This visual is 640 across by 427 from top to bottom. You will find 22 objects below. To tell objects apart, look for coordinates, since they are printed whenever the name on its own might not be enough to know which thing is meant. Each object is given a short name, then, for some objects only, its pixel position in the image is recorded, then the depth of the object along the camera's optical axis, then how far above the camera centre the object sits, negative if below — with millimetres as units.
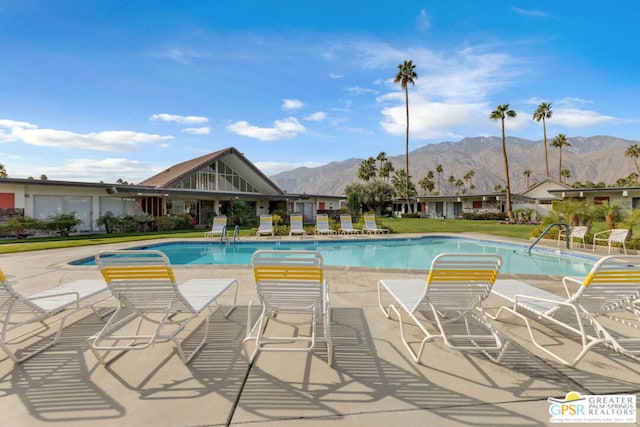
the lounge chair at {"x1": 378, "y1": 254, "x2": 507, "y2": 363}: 2943 -808
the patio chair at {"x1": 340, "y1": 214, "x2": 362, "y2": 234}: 17492 -999
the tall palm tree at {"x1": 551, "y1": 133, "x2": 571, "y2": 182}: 55281 +12066
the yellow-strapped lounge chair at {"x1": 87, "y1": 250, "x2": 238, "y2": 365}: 2854 -798
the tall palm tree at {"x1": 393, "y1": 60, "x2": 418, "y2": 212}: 37406 +16376
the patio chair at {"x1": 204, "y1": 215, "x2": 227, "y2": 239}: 15574 -959
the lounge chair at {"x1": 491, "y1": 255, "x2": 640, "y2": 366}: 2770 -889
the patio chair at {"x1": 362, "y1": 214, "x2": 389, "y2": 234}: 17777 -1097
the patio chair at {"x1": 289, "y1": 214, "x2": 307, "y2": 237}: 16500 -976
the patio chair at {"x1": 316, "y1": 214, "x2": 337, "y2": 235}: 17312 -1021
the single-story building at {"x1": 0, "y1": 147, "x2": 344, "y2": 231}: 16953 +1047
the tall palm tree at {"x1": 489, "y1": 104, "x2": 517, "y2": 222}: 31547 +9710
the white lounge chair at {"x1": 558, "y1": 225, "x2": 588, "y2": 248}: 11906 -1065
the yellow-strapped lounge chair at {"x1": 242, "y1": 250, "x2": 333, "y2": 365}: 2854 -732
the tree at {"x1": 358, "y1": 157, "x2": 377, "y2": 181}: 60344 +7814
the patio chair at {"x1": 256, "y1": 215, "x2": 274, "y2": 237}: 16438 -905
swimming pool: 10094 -1843
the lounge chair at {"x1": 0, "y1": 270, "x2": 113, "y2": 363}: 2946 -1059
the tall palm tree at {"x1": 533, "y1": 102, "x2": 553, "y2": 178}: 41656 +12970
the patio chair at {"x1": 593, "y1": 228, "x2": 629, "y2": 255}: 10531 -1071
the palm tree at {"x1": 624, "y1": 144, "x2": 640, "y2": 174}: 55188 +10027
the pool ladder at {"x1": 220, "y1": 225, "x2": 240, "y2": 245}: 14078 -1350
